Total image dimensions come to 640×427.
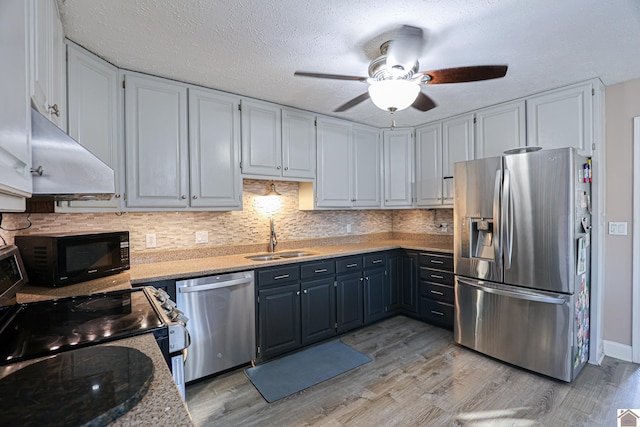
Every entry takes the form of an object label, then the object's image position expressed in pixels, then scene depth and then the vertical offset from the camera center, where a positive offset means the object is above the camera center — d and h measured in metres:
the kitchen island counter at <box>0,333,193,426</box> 0.62 -0.42
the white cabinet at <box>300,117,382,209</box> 3.30 +0.51
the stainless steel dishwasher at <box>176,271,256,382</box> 2.23 -0.83
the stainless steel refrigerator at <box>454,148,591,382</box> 2.26 -0.38
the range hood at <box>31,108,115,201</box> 0.95 +0.18
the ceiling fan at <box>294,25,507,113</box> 1.69 +0.78
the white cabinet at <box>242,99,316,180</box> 2.77 +0.69
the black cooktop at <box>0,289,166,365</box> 1.01 -0.43
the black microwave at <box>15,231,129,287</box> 1.70 -0.24
